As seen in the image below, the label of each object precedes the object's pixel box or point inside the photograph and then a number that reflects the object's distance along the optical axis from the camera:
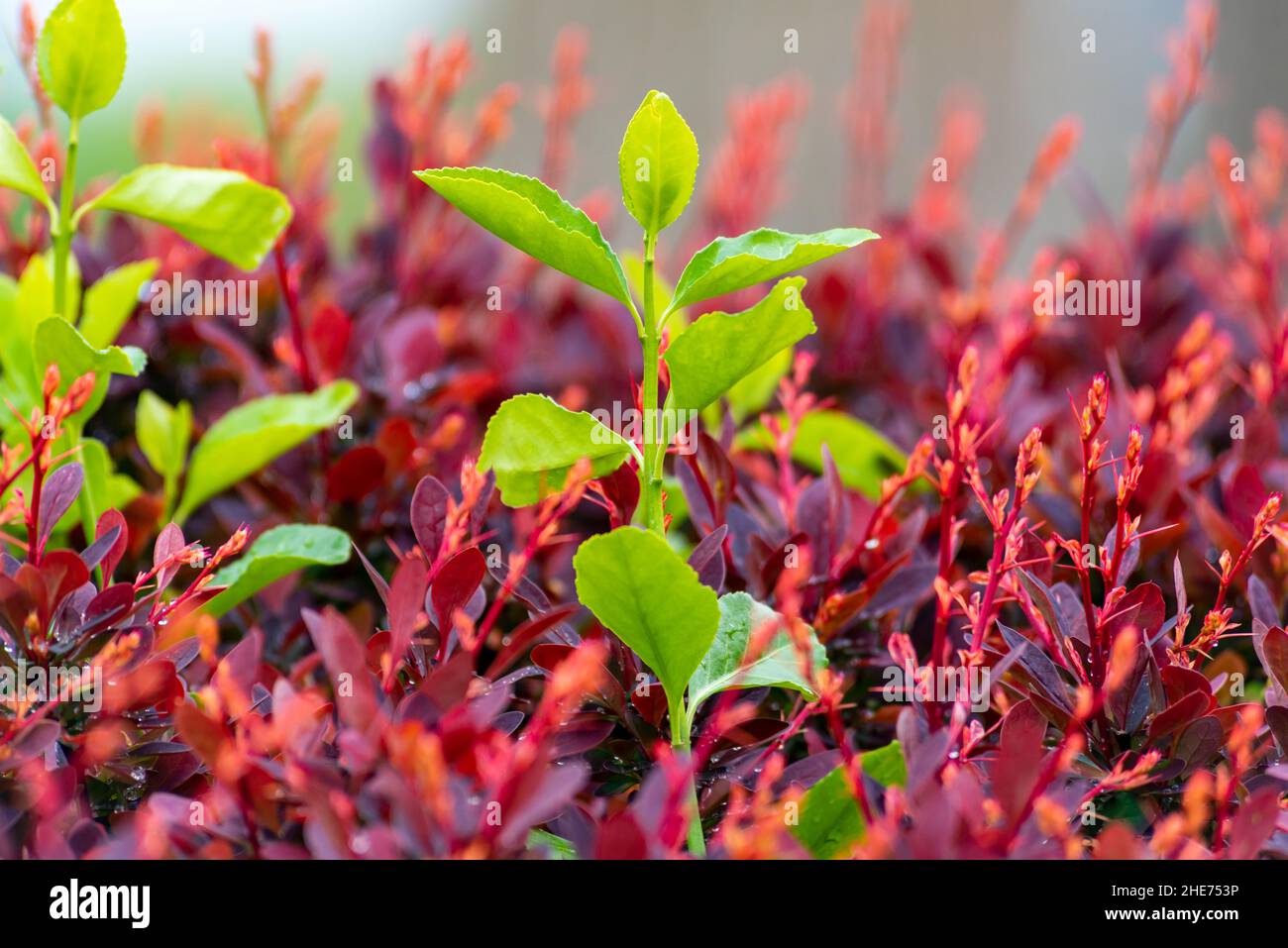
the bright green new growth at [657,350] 0.61
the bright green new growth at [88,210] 0.66
